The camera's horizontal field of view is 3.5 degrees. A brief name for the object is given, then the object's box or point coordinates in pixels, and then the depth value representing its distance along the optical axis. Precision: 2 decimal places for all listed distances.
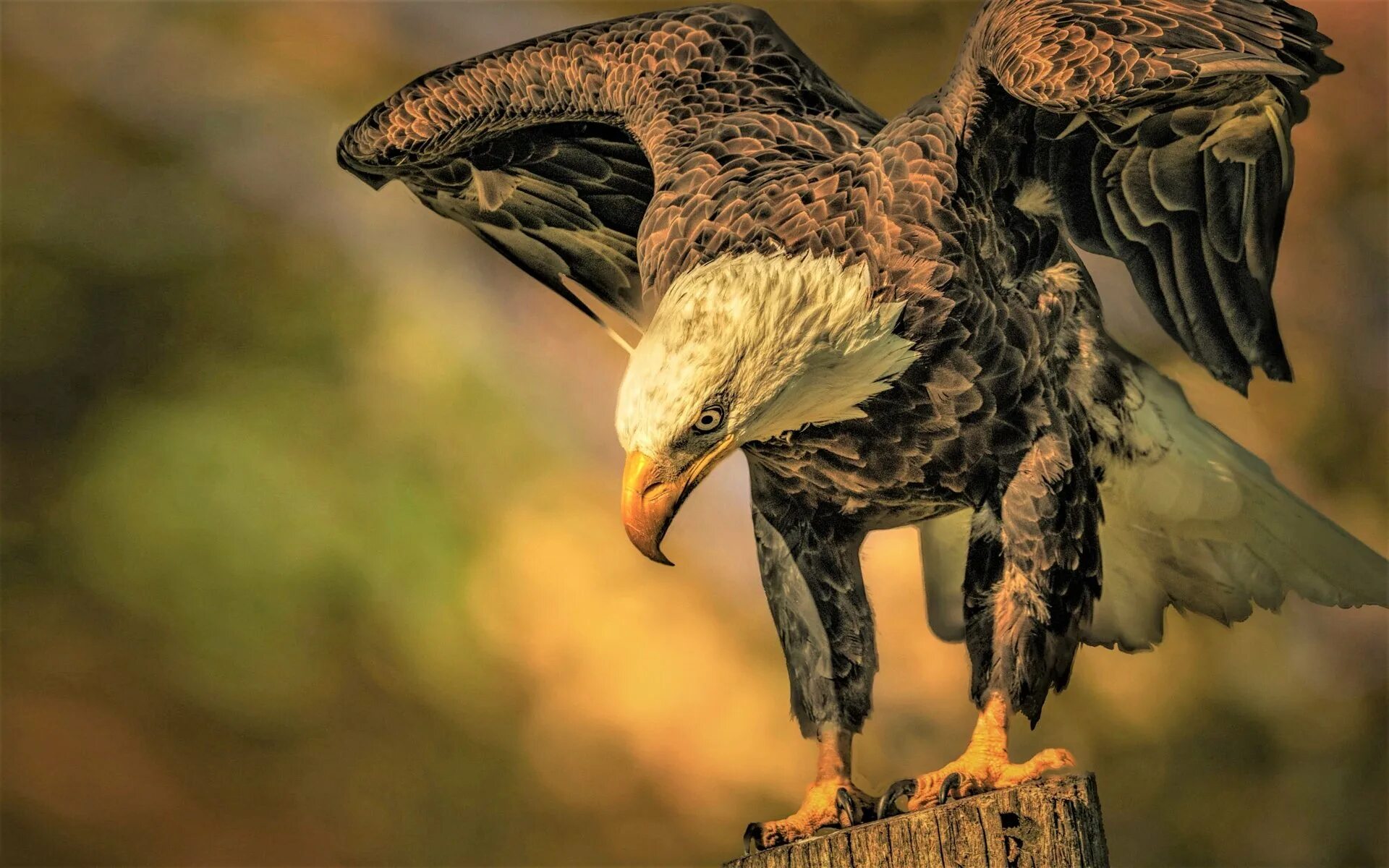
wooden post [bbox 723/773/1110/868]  11.32
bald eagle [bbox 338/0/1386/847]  11.39
